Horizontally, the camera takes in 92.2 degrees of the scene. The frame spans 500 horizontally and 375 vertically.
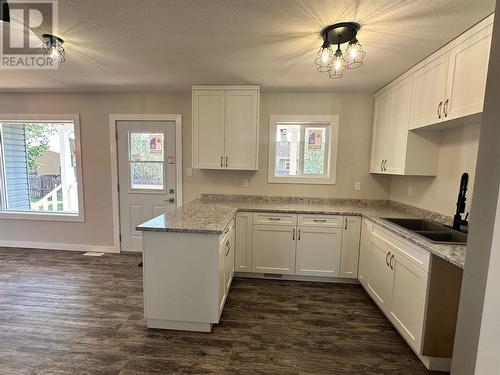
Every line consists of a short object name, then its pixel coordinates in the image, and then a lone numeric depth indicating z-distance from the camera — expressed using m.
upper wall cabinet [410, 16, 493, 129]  1.62
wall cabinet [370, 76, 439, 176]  2.45
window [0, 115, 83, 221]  3.78
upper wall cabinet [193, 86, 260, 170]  3.07
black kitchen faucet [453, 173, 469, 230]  1.92
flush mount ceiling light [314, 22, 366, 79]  1.71
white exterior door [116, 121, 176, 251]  3.56
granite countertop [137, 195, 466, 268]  1.78
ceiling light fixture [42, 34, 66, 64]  1.97
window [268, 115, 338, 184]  3.39
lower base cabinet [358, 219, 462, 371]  1.67
